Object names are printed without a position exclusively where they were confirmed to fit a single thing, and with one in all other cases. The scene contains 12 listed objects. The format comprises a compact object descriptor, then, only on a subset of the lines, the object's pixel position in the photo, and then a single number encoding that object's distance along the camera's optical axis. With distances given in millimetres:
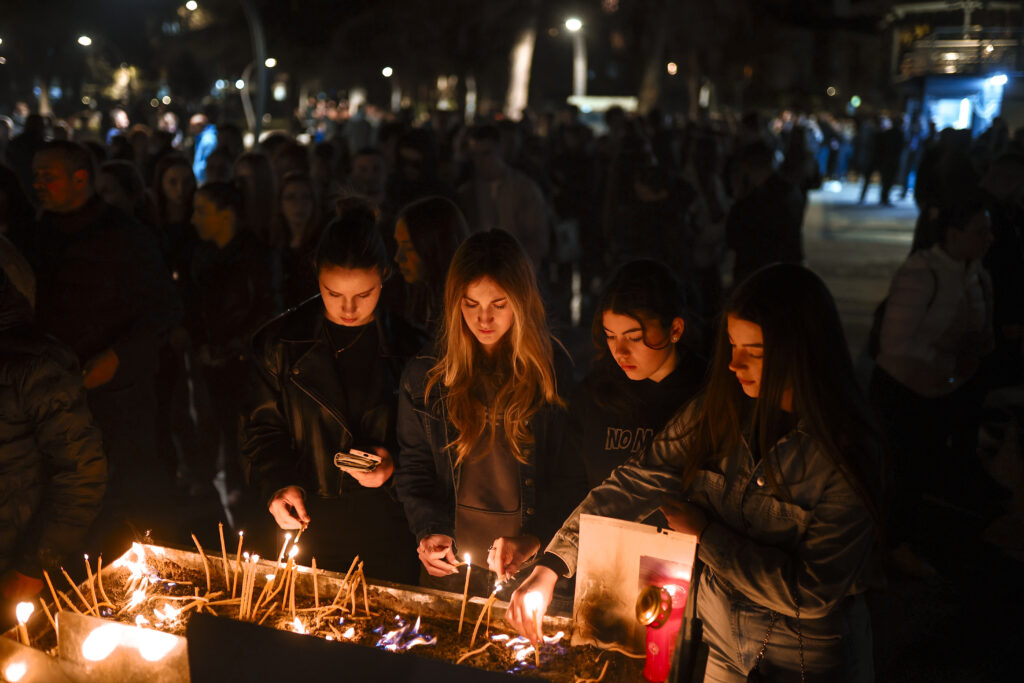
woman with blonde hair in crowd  3080
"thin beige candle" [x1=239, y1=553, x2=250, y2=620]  2559
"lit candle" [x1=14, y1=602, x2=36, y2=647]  2363
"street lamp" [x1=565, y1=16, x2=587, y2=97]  42344
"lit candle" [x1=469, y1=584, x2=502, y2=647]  2426
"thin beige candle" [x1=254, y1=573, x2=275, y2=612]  2594
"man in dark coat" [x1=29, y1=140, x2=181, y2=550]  4648
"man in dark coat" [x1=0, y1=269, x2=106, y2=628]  2959
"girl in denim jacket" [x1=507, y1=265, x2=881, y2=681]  2289
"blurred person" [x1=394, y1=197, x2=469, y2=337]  4414
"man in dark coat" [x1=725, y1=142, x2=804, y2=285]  7242
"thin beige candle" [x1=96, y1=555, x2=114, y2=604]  2568
